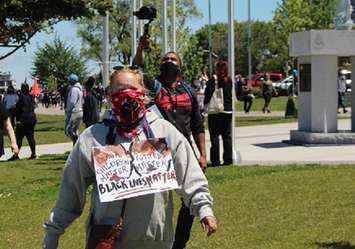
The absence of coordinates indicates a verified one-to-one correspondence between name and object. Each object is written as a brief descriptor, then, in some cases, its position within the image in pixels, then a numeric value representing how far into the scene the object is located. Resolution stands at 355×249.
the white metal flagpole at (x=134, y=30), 22.08
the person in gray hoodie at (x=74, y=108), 18.36
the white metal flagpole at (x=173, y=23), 23.33
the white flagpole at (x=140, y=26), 23.35
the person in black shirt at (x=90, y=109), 17.59
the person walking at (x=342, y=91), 34.42
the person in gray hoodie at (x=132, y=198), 4.68
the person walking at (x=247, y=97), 39.12
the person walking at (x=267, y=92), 38.53
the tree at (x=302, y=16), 64.88
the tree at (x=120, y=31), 64.50
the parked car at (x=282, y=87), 63.49
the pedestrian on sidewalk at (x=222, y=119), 14.35
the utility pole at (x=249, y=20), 80.12
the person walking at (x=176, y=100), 7.67
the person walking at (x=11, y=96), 25.86
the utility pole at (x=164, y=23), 22.53
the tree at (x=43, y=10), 28.73
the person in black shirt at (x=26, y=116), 19.31
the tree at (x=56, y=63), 86.56
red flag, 36.88
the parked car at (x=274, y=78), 76.69
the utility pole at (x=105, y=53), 21.67
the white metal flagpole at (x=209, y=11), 78.62
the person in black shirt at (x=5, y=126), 11.24
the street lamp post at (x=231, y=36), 16.77
